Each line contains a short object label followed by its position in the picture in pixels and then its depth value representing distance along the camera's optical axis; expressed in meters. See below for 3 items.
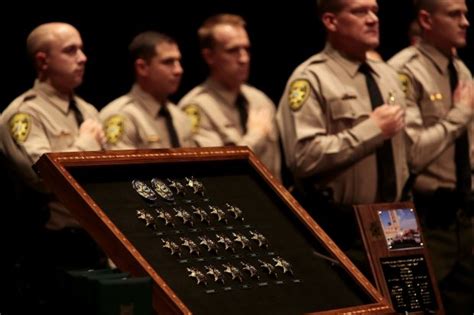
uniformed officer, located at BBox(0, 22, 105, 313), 8.87
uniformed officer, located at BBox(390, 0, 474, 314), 8.94
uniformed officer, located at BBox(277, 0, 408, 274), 8.13
